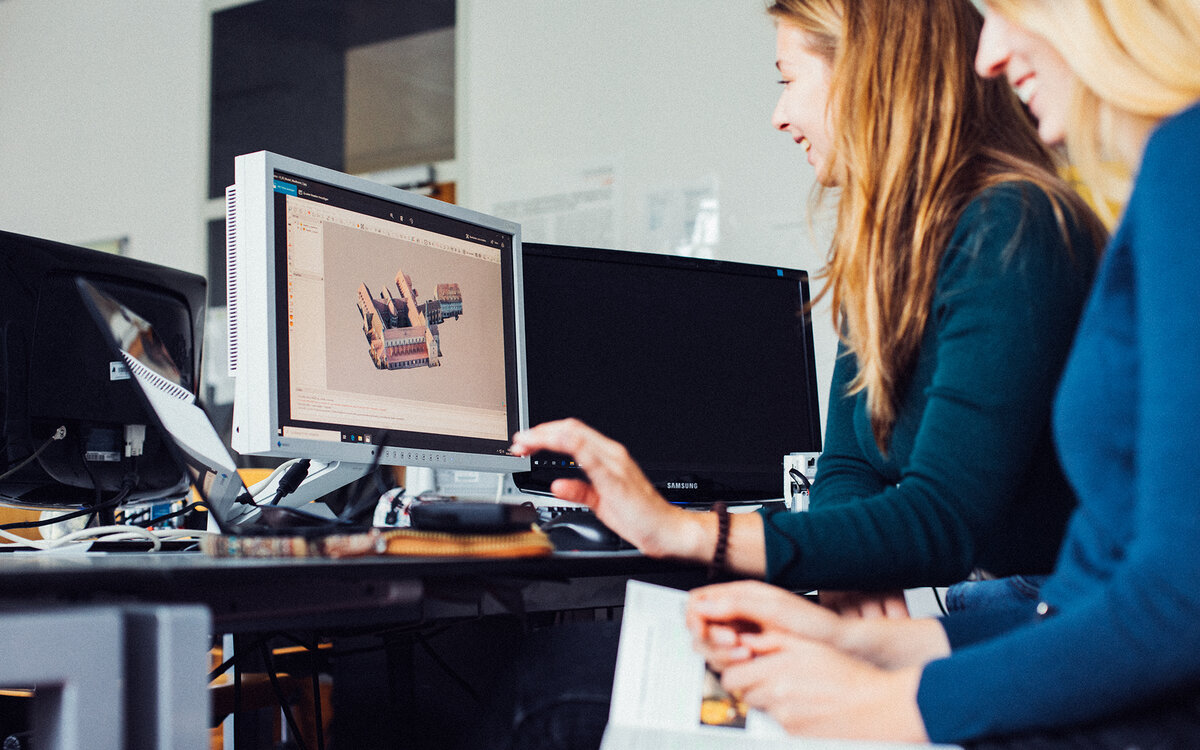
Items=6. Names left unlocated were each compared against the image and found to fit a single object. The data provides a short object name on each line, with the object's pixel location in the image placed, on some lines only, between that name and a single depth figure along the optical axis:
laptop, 0.87
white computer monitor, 1.16
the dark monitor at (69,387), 1.27
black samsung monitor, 1.46
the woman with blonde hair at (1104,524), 0.54
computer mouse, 0.97
